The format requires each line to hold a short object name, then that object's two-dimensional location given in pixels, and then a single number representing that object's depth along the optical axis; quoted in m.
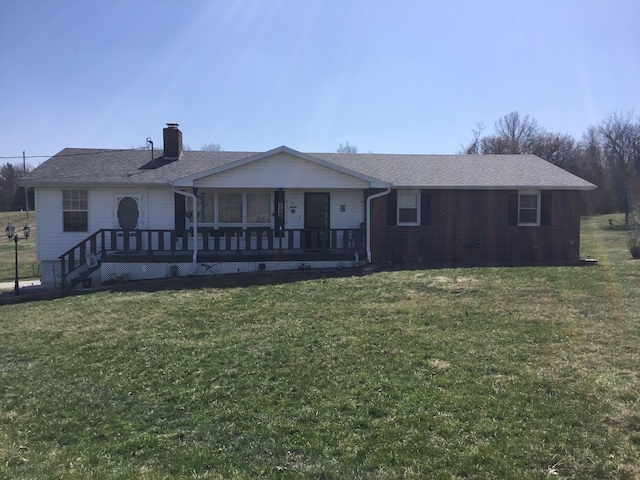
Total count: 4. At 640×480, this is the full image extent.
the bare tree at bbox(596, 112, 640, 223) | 49.56
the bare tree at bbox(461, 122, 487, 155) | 56.12
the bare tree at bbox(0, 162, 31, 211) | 63.13
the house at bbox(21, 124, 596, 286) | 14.64
